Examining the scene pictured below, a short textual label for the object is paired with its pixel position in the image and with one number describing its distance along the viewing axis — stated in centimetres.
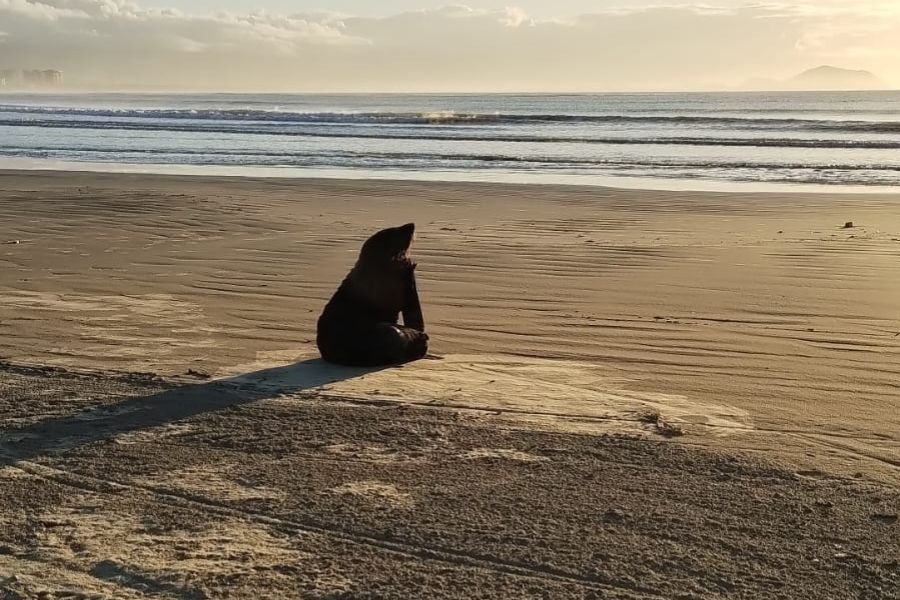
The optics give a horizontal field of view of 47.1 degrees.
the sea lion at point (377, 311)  655
